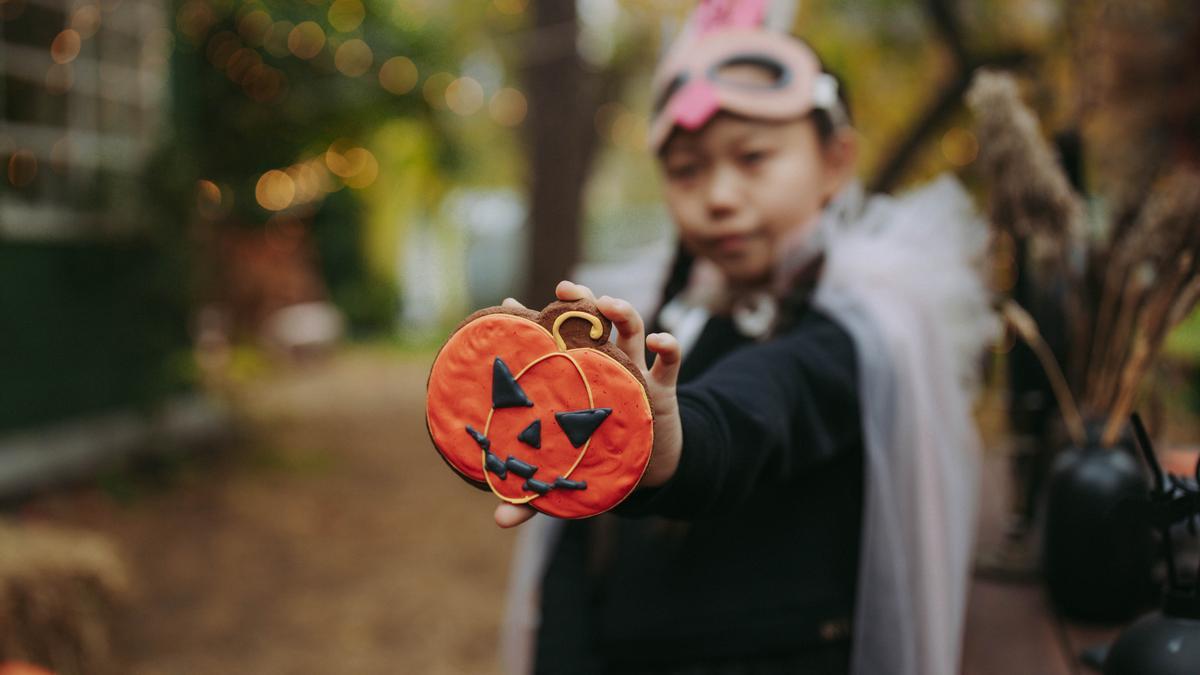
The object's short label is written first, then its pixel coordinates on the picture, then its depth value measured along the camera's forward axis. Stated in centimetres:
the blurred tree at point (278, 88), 527
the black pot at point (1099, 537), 133
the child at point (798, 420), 123
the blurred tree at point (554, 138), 468
